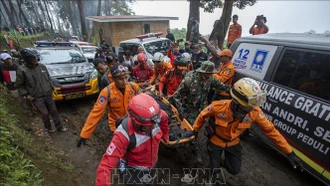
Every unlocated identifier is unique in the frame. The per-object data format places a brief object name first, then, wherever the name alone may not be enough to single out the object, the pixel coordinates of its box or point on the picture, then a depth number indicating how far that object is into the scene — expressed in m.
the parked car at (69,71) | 5.94
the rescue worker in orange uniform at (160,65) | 4.92
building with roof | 18.67
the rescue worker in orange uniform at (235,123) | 2.12
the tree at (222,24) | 8.92
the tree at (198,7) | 13.17
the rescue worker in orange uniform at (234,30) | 8.15
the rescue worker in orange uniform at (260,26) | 7.28
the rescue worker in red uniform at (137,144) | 1.74
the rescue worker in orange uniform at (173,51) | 7.95
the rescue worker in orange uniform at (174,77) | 3.98
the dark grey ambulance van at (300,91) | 2.53
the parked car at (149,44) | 8.43
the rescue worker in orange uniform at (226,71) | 4.12
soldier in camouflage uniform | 3.22
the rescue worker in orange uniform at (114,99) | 2.63
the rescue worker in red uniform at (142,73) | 5.51
